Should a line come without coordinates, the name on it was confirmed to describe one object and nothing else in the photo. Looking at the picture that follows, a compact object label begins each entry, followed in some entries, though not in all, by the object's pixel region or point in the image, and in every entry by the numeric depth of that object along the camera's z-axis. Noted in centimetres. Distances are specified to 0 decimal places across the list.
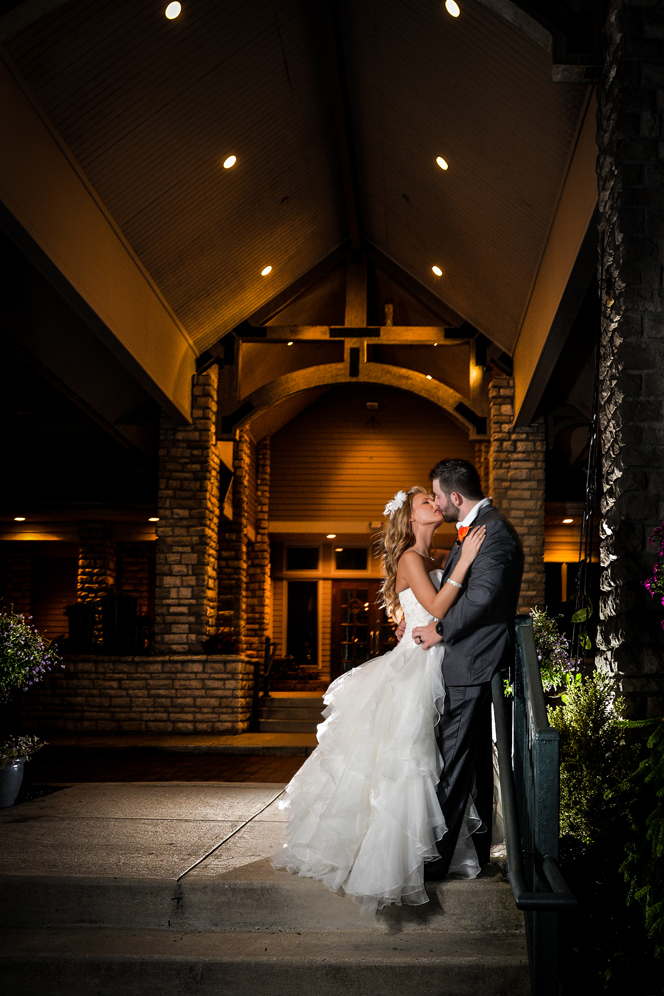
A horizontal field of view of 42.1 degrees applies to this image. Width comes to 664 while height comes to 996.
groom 351
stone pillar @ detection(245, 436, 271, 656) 1555
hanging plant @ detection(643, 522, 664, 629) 382
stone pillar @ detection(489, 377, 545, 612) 1081
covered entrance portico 495
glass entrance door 1594
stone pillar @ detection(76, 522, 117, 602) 1464
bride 331
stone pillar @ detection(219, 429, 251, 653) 1415
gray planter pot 536
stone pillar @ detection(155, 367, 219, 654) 1113
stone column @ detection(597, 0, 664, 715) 437
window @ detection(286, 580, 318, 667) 1639
